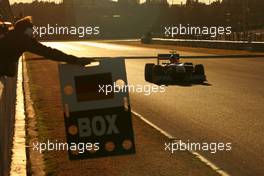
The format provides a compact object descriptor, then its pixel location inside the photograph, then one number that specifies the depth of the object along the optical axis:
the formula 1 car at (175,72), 37.31
